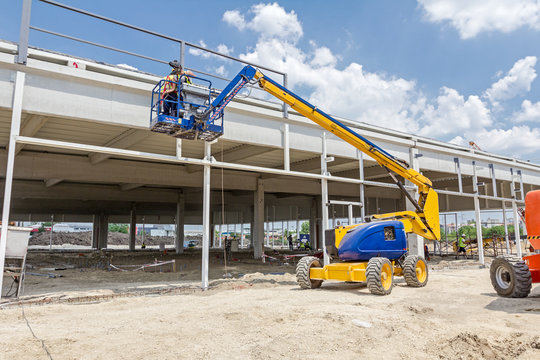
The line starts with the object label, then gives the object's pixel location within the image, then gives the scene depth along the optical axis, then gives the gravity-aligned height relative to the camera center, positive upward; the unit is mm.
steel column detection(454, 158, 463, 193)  20994 +3644
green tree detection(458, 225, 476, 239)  57362 +459
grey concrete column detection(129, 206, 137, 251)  44434 +609
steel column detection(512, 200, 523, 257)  24594 +811
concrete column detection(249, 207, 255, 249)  50100 +1524
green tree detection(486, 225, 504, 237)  58538 +450
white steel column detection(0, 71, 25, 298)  9156 +2158
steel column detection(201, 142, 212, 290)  12188 +425
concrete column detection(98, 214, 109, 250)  47544 +550
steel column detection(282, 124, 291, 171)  14406 +3499
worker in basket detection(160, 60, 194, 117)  10156 +3805
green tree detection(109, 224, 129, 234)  115500 +2225
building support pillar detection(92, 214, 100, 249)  50656 +579
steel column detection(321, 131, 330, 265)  15133 +1815
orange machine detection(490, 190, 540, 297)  9562 -892
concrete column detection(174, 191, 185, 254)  35750 +1110
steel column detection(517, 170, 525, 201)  24619 +3392
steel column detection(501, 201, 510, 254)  29398 +307
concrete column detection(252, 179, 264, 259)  28719 +1151
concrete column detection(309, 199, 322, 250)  41625 +1138
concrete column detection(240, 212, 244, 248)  57038 +1889
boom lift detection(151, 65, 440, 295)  10391 +359
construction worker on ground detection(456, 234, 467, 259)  27881 -953
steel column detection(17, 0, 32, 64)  9680 +5122
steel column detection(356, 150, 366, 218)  16062 +2517
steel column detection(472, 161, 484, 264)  21047 +600
